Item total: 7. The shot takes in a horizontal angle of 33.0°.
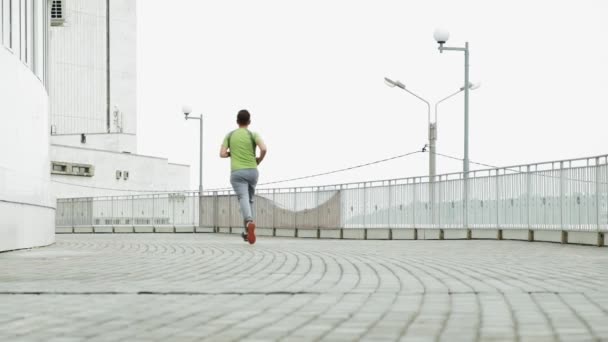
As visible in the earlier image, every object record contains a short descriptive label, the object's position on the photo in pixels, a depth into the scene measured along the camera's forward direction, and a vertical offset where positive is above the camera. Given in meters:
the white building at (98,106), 70.62 +8.79
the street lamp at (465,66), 29.23 +4.73
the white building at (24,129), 13.66 +1.46
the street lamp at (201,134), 46.03 +4.30
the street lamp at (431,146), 32.47 +2.58
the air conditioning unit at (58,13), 46.34 +10.57
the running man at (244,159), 15.33 +1.04
